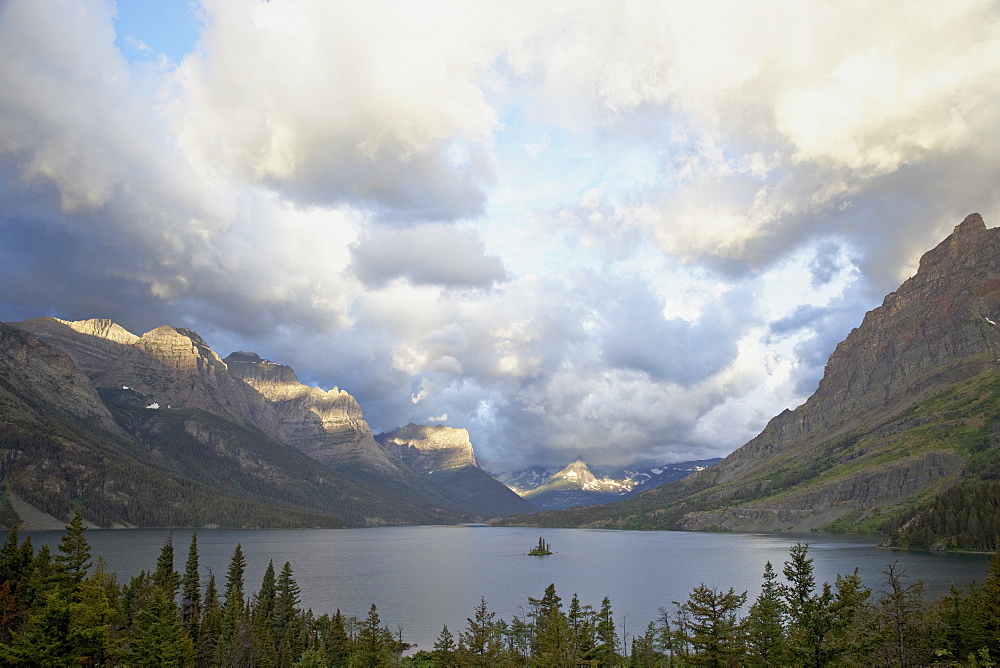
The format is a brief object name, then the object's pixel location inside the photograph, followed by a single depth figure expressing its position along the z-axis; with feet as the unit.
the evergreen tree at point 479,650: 230.48
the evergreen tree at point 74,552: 277.56
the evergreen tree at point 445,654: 258.37
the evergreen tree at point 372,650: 244.01
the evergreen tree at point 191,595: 335.51
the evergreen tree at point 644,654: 253.03
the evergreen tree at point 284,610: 343.05
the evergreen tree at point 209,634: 301.84
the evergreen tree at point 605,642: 248.11
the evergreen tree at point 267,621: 291.44
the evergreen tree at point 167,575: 331.36
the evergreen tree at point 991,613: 200.64
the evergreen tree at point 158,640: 219.61
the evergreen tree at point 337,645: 309.63
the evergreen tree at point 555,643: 201.57
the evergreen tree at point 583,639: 241.04
